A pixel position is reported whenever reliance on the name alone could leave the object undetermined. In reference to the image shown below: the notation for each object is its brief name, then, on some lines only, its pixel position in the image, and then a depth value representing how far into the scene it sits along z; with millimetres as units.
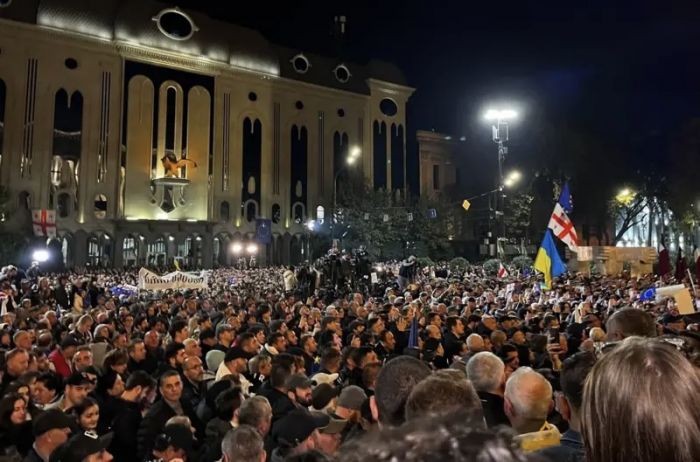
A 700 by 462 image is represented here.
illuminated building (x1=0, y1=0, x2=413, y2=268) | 36594
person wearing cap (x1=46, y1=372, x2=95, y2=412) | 5159
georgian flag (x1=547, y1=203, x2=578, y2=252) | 14430
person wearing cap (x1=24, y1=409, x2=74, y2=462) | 4113
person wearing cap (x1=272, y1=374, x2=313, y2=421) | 5080
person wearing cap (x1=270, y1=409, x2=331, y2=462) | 4145
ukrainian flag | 13570
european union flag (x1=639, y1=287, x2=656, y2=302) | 13611
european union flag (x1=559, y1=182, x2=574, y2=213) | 15871
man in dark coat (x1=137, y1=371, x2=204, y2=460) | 4672
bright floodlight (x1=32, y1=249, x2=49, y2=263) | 32812
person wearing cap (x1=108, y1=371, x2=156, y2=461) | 4797
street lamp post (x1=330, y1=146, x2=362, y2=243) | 46031
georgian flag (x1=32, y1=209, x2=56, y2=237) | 24688
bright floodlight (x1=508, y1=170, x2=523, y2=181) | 45250
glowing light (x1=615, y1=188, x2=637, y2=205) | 44606
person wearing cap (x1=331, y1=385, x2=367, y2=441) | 4457
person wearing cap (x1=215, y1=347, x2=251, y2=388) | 6465
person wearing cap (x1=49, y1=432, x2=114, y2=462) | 3592
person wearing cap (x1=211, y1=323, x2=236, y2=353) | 8312
